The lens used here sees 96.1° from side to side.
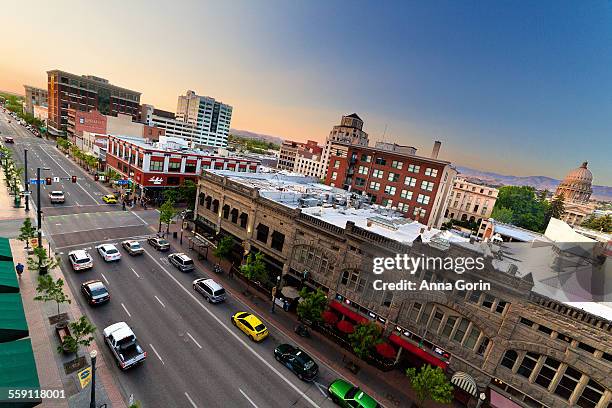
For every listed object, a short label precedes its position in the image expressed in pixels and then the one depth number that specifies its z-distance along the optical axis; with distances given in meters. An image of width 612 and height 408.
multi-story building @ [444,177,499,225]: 103.19
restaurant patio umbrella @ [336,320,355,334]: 25.88
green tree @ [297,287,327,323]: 25.89
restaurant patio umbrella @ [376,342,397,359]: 23.53
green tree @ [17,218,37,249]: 29.53
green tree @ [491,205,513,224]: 88.44
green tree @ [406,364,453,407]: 19.19
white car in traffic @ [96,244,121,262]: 33.56
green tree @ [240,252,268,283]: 30.94
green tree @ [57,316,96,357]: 18.50
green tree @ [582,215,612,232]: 96.78
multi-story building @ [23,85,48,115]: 191.62
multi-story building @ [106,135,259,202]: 59.88
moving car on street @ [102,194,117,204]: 55.61
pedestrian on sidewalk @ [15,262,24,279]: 26.72
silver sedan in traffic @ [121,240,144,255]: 36.44
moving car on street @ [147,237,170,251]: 39.53
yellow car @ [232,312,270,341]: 25.55
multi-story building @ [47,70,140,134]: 127.69
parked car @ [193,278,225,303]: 29.80
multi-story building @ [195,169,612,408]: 18.11
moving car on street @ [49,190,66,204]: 49.38
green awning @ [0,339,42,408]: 13.49
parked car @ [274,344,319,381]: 22.34
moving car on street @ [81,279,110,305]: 25.47
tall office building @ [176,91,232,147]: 177.38
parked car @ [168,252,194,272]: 35.09
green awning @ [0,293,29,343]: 16.56
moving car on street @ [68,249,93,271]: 30.31
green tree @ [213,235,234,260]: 35.81
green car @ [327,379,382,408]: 20.03
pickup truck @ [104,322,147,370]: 19.66
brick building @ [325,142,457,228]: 59.62
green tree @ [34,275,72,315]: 20.97
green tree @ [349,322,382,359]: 22.69
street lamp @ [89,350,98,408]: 14.26
